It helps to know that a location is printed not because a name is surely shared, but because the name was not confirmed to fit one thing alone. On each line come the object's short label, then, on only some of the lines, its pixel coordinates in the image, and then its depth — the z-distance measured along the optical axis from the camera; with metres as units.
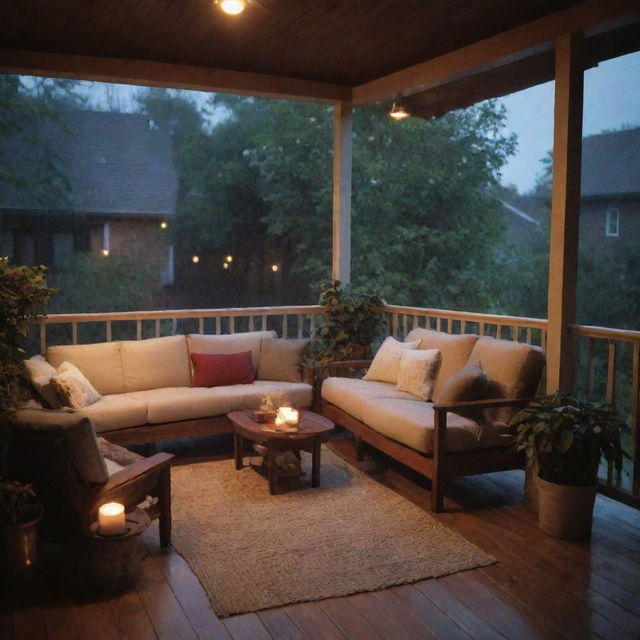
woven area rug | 2.91
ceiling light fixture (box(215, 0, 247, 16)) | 3.70
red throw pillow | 5.04
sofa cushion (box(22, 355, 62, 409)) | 4.12
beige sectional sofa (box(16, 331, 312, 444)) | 4.43
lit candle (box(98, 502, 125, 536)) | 2.76
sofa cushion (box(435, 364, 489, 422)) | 3.87
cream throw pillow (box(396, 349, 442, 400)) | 4.55
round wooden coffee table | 3.98
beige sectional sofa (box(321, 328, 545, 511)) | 3.77
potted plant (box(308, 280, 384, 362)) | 5.81
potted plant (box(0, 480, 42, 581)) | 2.85
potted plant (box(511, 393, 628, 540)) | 3.35
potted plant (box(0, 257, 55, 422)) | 3.86
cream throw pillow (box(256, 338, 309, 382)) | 5.34
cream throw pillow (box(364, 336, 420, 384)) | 4.94
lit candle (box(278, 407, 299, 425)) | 4.08
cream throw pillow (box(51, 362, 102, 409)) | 4.16
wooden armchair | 2.79
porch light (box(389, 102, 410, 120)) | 5.44
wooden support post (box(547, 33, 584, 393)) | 4.01
